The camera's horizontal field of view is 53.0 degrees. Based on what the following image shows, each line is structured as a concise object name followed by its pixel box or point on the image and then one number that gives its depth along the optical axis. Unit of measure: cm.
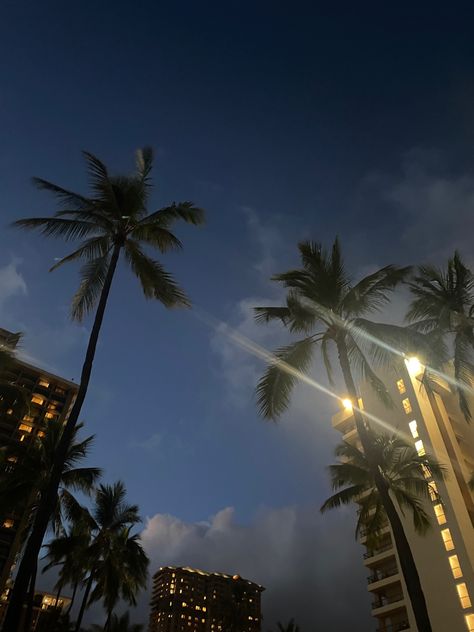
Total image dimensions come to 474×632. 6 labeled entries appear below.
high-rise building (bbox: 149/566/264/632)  17112
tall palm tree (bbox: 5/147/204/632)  1709
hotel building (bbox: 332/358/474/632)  3784
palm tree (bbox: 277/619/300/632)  5569
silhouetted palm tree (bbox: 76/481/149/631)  3222
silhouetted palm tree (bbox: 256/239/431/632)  1706
